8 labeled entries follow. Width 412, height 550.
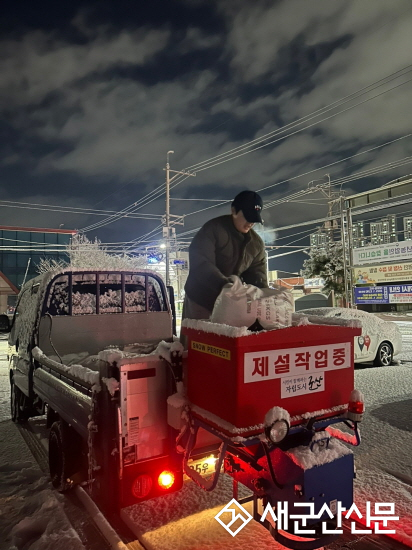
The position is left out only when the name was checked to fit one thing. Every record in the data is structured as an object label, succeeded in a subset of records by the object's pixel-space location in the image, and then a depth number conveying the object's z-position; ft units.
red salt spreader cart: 7.30
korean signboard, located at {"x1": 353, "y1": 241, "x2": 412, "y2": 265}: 53.06
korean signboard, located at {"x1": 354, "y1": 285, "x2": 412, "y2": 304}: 53.74
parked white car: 30.58
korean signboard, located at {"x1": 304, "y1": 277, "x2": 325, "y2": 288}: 147.02
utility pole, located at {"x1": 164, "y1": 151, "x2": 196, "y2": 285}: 92.63
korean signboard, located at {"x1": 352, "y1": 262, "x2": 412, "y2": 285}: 54.03
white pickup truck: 8.87
